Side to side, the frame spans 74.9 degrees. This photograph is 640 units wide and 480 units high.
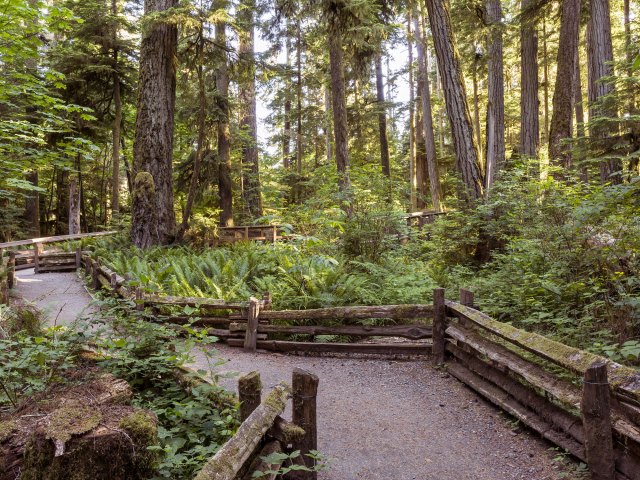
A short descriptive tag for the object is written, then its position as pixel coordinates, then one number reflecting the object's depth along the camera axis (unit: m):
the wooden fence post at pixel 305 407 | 3.35
